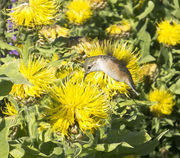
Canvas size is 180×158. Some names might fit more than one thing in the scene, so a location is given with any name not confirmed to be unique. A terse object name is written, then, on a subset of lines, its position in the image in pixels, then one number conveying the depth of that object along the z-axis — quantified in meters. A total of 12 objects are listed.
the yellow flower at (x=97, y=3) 3.10
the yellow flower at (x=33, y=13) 2.10
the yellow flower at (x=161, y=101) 2.96
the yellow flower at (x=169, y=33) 3.12
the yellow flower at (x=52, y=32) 2.34
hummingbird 1.53
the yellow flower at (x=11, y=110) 1.79
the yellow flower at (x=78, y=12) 2.99
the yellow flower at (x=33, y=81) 1.62
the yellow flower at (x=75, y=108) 1.48
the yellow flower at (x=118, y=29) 2.90
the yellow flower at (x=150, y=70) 2.92
